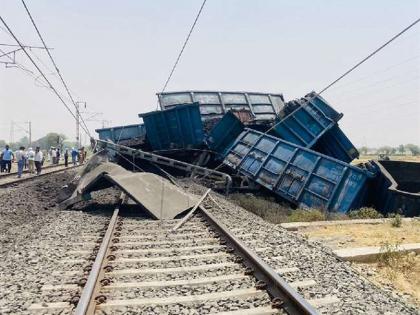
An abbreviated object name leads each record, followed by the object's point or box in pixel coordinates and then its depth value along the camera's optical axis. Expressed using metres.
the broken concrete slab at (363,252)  5.76
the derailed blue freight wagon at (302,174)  10.78
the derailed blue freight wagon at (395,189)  10.01
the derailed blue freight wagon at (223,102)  17.75
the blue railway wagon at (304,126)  15.17
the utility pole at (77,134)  48.06
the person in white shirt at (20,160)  20.85
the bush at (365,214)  9.51
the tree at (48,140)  138.68
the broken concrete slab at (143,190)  8.57
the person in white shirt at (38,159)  22.27
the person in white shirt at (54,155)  37.28
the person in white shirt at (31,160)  23.16
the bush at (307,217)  8.98
